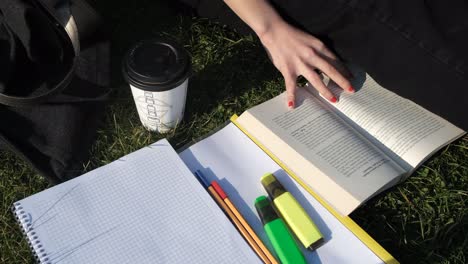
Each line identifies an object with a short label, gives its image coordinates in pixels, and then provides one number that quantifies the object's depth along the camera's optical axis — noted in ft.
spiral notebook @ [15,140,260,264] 4.00
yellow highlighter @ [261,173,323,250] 4.11
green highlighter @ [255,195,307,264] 4.00
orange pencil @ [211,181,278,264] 4.03
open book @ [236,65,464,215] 4.35
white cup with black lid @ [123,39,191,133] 4.16
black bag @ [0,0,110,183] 4.58
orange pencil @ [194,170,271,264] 4.05
